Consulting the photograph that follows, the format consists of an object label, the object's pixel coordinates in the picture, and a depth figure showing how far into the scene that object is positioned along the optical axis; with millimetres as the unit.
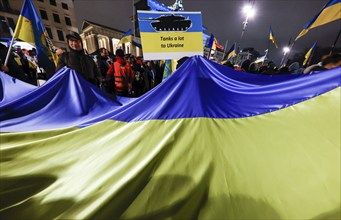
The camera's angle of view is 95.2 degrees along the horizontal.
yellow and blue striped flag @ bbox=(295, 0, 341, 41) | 3248
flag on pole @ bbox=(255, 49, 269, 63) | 12979
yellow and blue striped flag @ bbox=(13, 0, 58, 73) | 3328
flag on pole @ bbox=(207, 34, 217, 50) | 8698
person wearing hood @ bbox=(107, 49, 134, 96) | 4165
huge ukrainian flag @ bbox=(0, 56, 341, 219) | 938
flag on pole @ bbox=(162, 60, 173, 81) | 4773
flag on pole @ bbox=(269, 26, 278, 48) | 10605
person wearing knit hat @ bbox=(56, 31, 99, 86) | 3457
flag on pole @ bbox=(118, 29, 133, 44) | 7574
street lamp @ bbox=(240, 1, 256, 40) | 12252
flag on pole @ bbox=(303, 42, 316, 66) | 9267
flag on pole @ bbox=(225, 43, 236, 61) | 10656
